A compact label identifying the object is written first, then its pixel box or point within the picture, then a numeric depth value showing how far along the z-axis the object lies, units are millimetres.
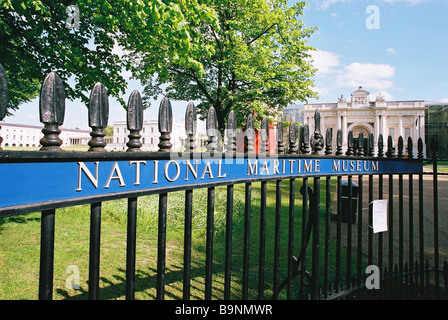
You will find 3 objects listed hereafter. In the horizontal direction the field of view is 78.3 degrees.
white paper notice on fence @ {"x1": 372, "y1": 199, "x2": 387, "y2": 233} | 2902
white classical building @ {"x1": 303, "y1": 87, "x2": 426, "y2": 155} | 53000
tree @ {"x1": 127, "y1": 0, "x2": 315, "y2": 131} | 14645
